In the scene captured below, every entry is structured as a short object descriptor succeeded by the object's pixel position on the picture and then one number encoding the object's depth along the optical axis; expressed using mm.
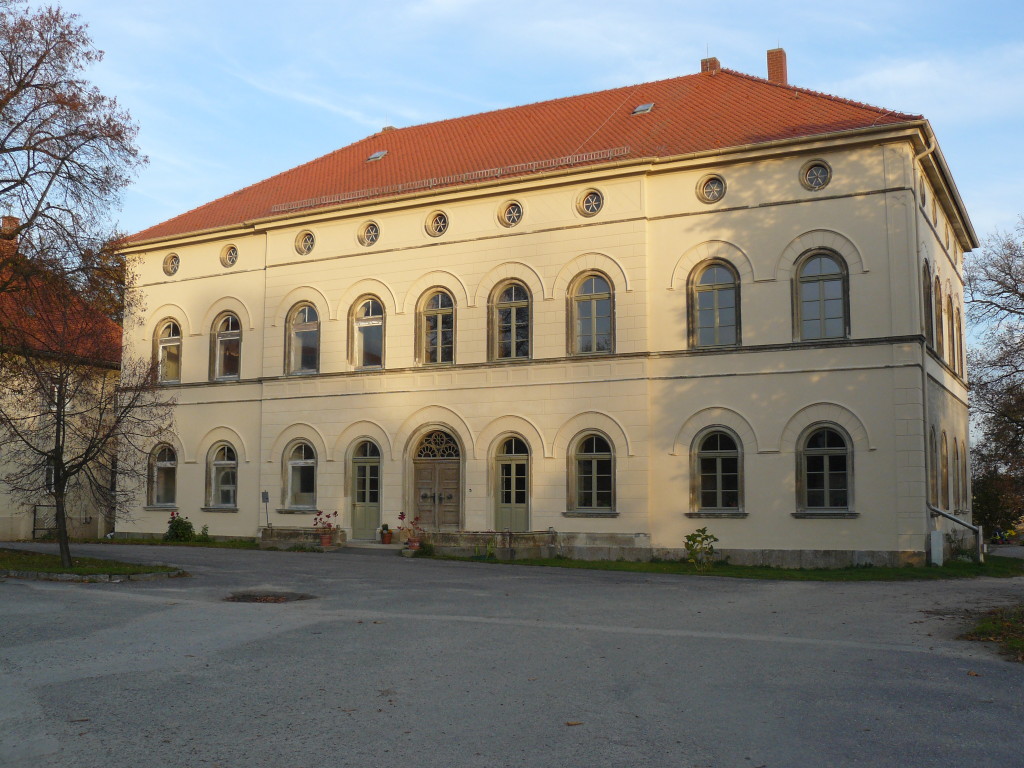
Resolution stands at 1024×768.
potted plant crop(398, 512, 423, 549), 24841
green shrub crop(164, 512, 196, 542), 30281
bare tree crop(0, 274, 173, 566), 19234
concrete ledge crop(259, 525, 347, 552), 26938
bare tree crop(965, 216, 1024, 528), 30094
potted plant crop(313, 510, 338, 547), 26728
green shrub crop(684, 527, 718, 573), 22344
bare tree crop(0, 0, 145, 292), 21000
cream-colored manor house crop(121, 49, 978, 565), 22844
